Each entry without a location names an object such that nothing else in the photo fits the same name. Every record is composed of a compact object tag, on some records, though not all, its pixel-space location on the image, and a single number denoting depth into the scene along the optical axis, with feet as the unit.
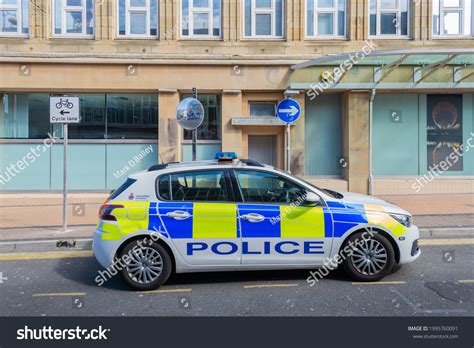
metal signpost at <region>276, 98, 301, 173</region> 27.20
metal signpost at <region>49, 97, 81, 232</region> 24.39
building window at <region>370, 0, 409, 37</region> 38.78
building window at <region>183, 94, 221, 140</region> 39.29
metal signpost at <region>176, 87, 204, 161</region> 24.81
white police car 14.56
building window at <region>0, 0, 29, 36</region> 37.93
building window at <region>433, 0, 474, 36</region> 38.83
